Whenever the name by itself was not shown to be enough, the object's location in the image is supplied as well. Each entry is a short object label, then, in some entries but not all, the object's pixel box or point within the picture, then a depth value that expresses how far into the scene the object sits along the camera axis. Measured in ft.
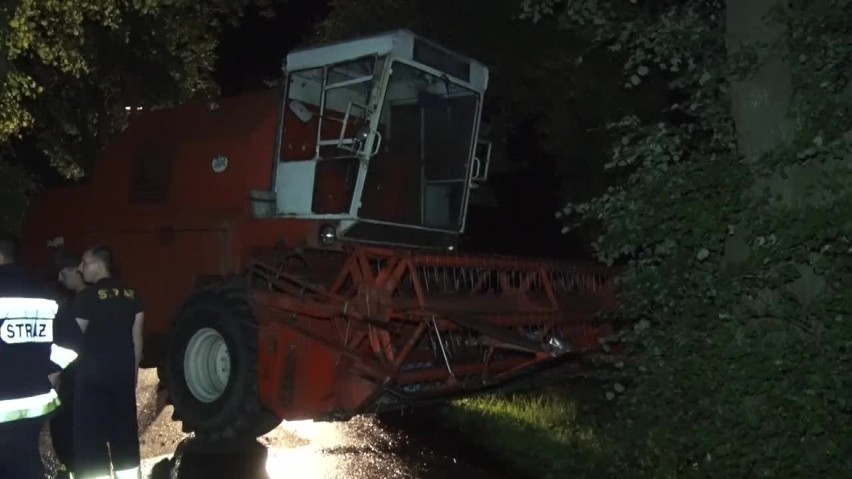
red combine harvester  23.40
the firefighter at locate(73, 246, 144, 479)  18.95
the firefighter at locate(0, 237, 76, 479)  15.30
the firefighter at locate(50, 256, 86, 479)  19.54
